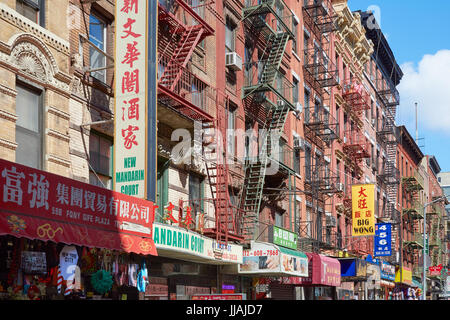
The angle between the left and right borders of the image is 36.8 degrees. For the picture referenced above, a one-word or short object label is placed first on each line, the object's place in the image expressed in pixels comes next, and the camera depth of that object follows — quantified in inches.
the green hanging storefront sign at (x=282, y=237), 1008.9
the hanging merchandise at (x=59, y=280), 542.6
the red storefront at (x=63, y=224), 462.9
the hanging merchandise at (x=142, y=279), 654.8
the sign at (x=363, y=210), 1547.7
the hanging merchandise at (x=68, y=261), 544.4
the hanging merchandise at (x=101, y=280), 605.6
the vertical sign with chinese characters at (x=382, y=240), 1690.5
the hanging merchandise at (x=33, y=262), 520.7
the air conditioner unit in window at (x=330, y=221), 1516.5
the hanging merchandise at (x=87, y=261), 586.3
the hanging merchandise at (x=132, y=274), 637.9
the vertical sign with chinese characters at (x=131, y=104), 650.8
